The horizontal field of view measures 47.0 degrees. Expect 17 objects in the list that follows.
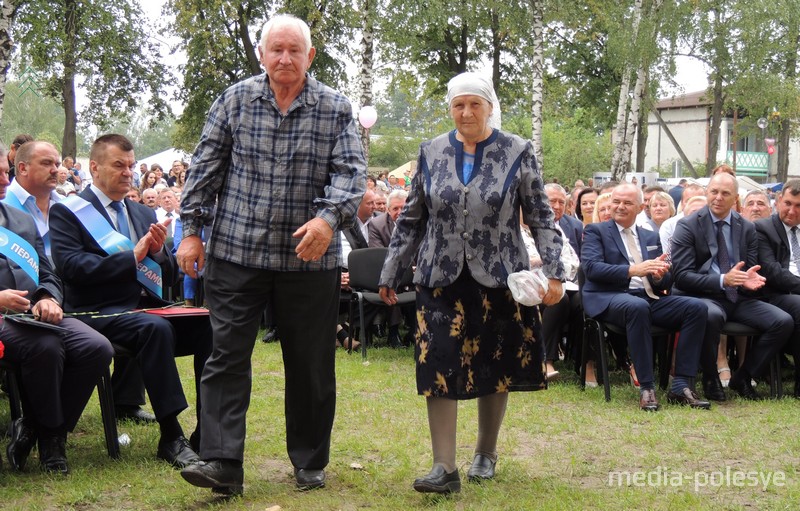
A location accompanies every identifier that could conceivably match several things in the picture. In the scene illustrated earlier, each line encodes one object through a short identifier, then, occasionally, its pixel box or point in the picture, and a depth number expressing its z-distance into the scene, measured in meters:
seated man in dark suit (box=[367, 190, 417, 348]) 10.27
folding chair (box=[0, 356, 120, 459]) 5.27
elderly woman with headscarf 4.61
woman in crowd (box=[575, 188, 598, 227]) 10.41
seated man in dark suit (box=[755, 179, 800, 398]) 7.84
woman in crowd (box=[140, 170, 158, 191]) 15.95
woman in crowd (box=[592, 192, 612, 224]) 7.91
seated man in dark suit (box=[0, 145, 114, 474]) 4.85
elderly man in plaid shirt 4.41
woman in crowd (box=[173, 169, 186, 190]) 18.57
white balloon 21.78
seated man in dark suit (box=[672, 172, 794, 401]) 7.59
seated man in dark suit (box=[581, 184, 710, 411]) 7.18
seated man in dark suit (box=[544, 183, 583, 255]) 9.06
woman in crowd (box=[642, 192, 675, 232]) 9.99
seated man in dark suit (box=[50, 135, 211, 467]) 5.13
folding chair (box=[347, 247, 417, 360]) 9.64
